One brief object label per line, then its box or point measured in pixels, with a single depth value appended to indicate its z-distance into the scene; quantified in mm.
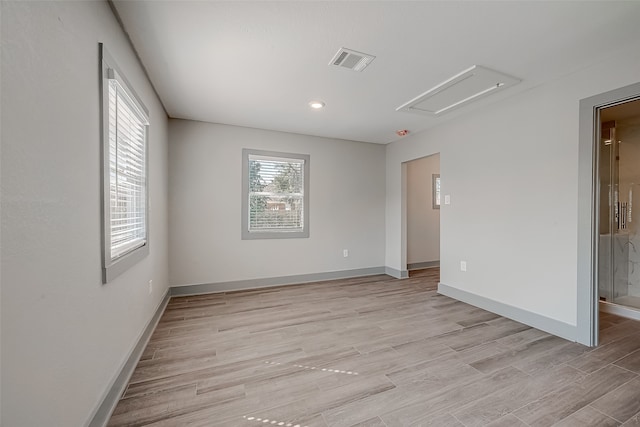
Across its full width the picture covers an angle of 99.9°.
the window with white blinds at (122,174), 1613
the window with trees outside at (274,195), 4086
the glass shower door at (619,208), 3441
